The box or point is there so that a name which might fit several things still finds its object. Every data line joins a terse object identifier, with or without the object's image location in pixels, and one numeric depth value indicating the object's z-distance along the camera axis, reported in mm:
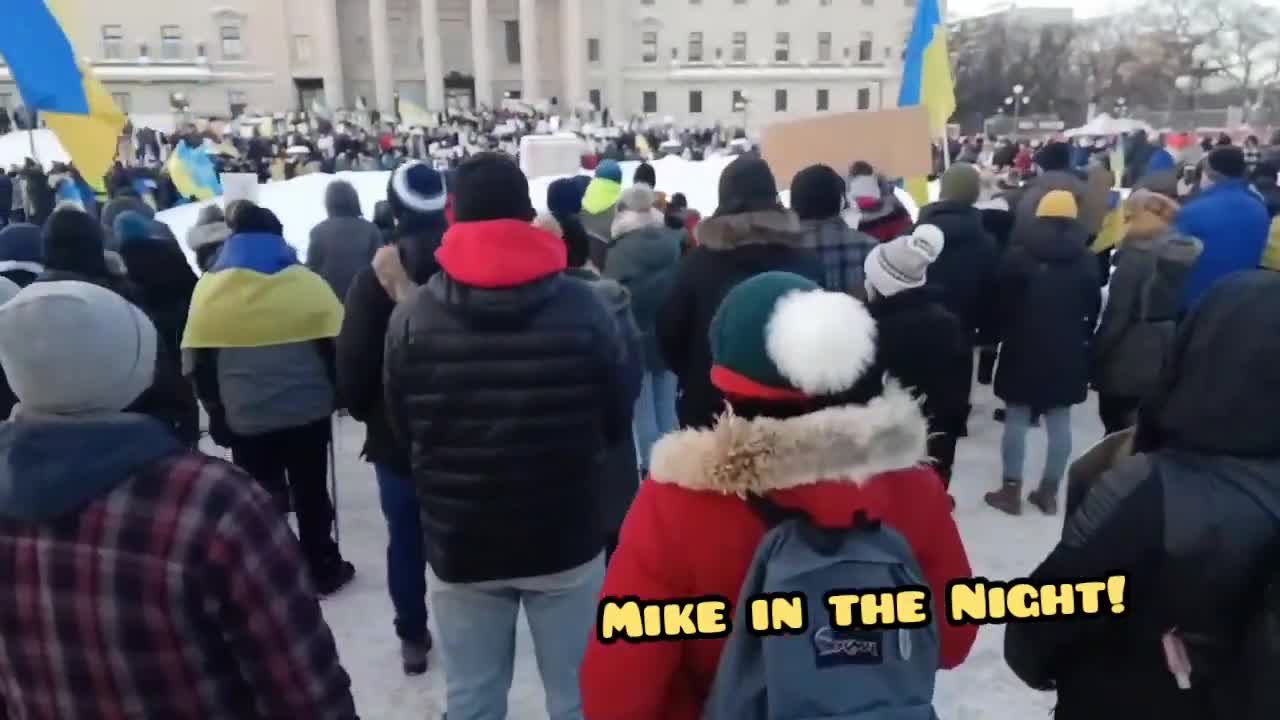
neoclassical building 55312
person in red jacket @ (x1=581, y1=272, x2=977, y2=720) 1528
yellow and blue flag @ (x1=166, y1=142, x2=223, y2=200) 14031
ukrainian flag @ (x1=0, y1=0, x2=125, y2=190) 5730
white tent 31938
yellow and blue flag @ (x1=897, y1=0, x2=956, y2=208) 7598
